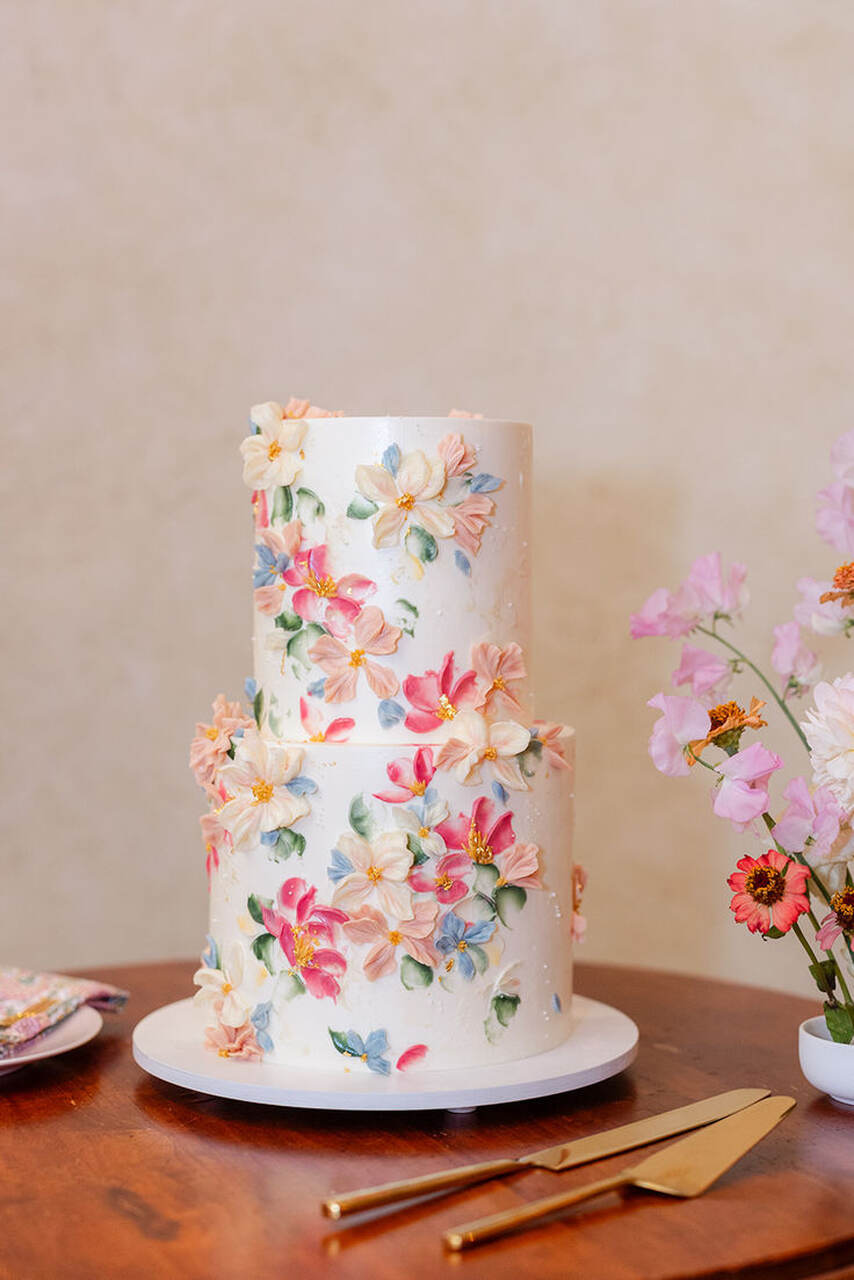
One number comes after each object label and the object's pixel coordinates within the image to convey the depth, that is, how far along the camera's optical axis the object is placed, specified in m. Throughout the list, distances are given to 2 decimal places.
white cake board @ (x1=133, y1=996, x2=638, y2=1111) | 0.94
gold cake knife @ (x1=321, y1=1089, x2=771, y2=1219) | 0.78
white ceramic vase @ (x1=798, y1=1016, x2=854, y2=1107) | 0.98
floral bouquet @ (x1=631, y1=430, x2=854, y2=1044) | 0.93
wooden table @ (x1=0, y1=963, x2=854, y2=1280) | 0.74
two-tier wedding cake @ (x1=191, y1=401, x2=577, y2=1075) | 1.01
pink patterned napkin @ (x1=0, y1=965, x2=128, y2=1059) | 1.08
